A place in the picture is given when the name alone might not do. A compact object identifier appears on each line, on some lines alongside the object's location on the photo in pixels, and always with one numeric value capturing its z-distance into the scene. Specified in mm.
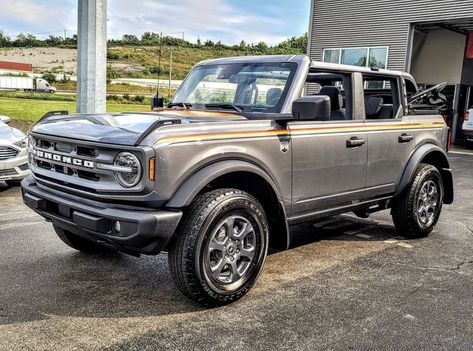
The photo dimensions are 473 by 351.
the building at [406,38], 16812
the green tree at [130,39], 129650
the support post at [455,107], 20469
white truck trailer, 66625
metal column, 9781
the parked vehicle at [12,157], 7594
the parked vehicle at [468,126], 17812
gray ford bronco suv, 3328
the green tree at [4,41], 124625
